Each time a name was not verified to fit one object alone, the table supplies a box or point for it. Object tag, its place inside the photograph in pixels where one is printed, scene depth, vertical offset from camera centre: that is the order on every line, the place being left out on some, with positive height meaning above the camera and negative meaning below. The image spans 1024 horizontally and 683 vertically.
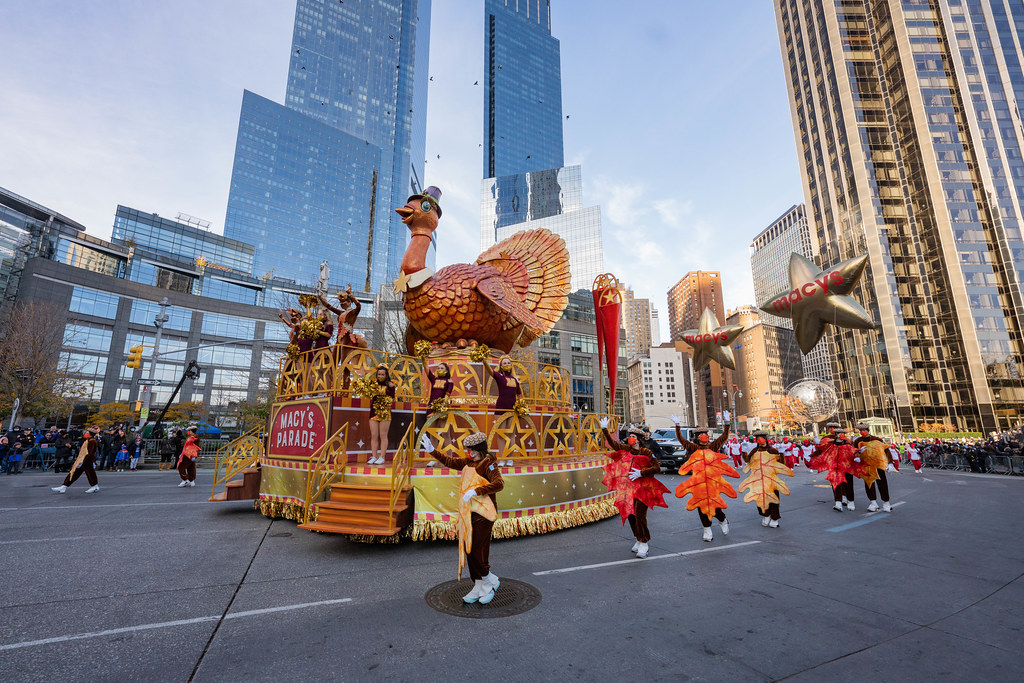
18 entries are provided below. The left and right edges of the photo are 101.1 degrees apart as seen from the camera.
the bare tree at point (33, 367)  22.11 +3.21
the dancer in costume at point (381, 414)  7.70 +0.17
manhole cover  4.11 -1.83
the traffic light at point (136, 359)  17.81 +2.82
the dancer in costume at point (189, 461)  13.27 -1.17
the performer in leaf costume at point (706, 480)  7.19 -1.04
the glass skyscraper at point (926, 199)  43.53 +24.71
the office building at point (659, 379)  119.81 +11.55
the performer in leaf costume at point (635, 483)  6.27 -0.98
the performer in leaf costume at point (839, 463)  9.69 -1.04
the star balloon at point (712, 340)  15.48 +2.92
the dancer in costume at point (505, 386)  8.22 +0.68
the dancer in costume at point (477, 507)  4.41 -0.91
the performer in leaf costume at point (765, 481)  8.18 -1.20
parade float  6.60 +0.01
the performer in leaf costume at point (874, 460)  9.26 -0.94
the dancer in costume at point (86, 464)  11.75 -1.05
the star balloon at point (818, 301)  12.08 +3.54
